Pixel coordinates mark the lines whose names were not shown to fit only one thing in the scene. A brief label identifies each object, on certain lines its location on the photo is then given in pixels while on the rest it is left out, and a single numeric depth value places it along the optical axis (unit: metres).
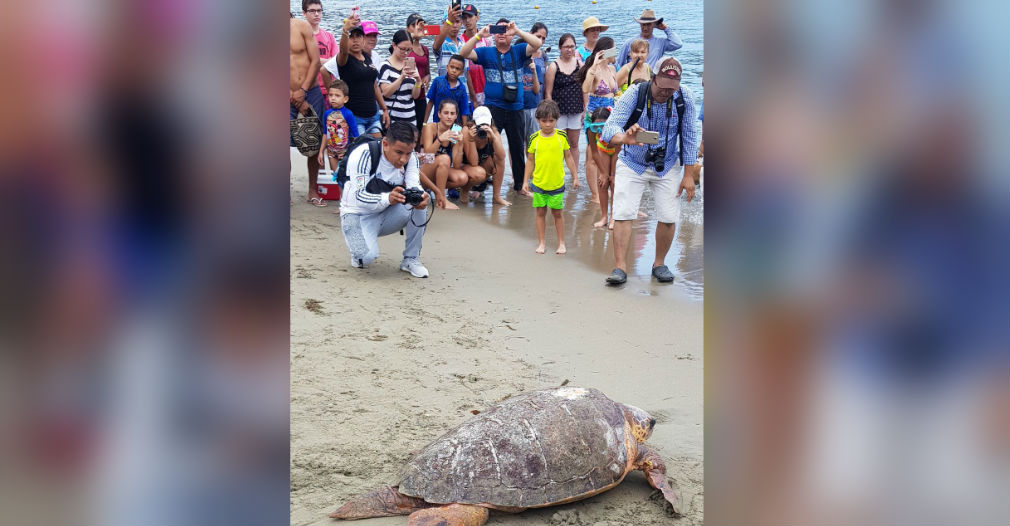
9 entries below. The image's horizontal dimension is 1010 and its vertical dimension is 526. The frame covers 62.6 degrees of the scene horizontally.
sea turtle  3.14
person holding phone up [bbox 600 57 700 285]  5.98
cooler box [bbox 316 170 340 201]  8.50
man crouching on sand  6.30
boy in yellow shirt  7.08
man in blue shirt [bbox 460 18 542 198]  8.77
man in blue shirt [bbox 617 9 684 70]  8.67
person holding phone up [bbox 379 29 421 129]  8.41
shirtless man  7.71
